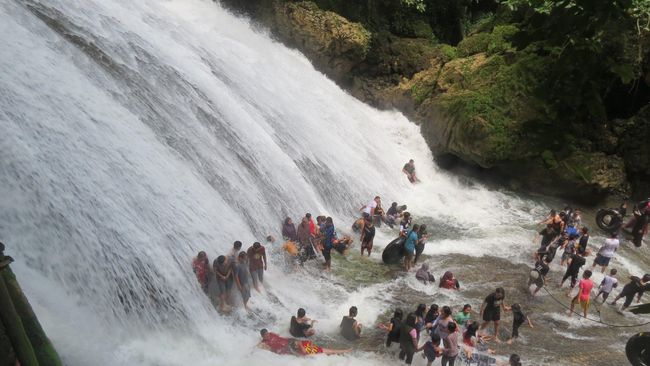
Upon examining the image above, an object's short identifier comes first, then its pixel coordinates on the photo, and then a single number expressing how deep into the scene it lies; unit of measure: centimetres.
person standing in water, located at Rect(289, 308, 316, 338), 779
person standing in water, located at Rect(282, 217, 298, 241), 1033
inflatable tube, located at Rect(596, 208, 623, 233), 1373
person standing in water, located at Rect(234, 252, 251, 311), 812
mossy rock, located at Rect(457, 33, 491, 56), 1784
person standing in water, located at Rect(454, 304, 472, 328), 852
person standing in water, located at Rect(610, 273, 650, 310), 984
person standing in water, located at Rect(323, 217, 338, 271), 1012
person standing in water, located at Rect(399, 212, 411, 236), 1198
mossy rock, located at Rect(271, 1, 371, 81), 1836
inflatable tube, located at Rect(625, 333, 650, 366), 659
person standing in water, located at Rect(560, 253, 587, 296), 1033
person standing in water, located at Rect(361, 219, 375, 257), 1082
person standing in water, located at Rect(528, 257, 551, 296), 995
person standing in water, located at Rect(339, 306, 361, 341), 801
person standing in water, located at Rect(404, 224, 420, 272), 1045
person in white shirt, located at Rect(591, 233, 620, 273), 1120
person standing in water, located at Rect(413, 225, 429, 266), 1083
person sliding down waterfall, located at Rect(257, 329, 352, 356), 739
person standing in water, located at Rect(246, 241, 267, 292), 855
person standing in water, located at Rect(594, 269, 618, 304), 1011
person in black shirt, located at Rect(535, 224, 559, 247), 1150
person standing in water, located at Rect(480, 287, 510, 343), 854
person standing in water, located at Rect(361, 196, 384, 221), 1273
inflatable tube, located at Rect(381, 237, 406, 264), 1062
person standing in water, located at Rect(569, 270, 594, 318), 944
